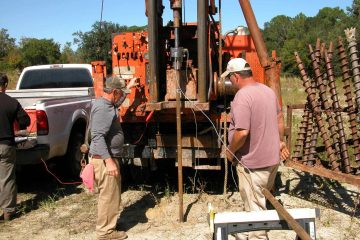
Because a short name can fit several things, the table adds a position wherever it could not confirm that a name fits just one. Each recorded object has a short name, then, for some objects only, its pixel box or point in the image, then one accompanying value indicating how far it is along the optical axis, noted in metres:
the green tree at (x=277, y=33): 73.19
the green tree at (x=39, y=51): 57.00
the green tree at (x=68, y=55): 58.88
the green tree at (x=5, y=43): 58.19
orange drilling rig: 5.33
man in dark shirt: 5.57
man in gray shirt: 4.72
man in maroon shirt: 3.88
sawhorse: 3.06
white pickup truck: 6.38
